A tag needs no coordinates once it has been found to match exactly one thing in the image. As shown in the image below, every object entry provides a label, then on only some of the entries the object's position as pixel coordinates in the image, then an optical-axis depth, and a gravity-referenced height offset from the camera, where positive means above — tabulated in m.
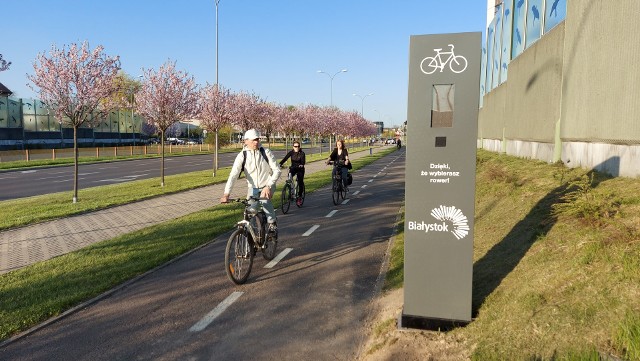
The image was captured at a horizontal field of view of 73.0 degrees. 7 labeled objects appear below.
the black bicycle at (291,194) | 11.80 -1.34
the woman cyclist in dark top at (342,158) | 13.63 -0.35
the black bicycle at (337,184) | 13.10 -1.14
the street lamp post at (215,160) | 22.97 -0.83
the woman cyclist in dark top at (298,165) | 12.48 -0.55
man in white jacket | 6.42 -0.36
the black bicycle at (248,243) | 5.77 -1.41
